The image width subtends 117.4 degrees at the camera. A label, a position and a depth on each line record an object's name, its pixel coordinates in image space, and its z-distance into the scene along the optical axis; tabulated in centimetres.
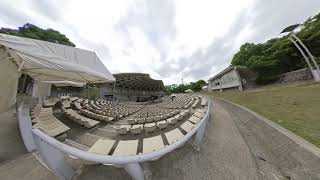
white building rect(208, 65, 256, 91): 2033
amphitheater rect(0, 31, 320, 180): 174
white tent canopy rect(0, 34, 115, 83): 222
